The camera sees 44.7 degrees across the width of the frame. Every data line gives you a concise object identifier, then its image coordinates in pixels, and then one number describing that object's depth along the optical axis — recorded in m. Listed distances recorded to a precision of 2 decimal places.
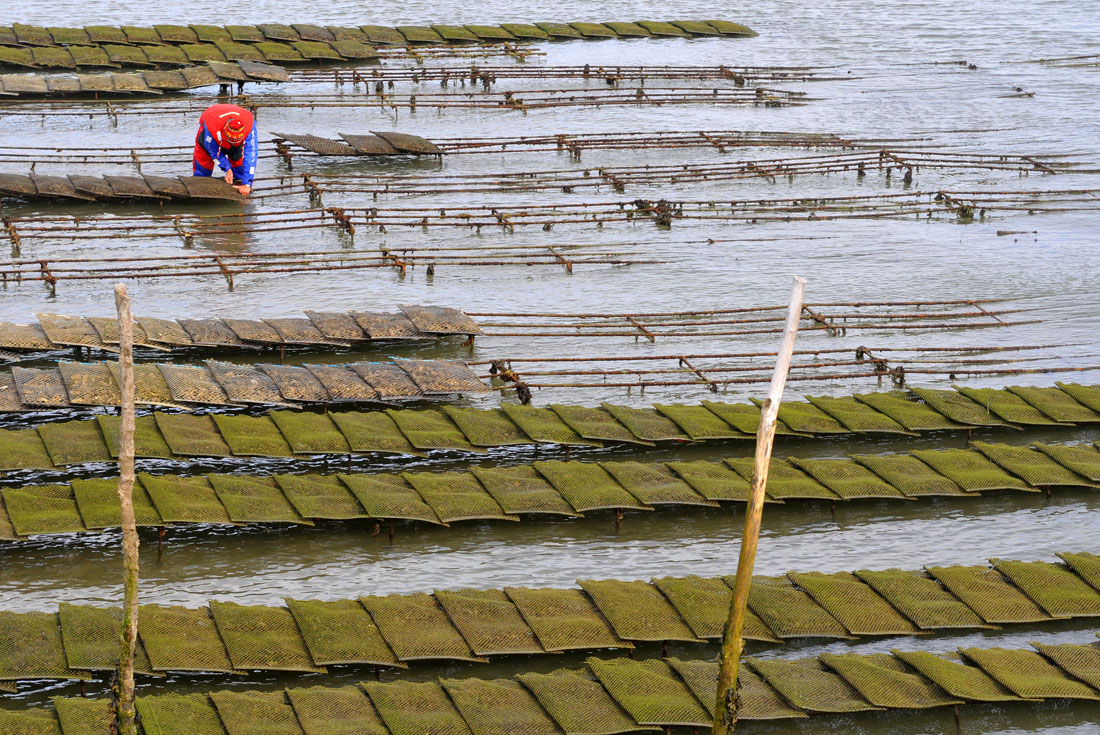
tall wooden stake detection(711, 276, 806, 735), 15.08
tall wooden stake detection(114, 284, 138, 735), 16.77
